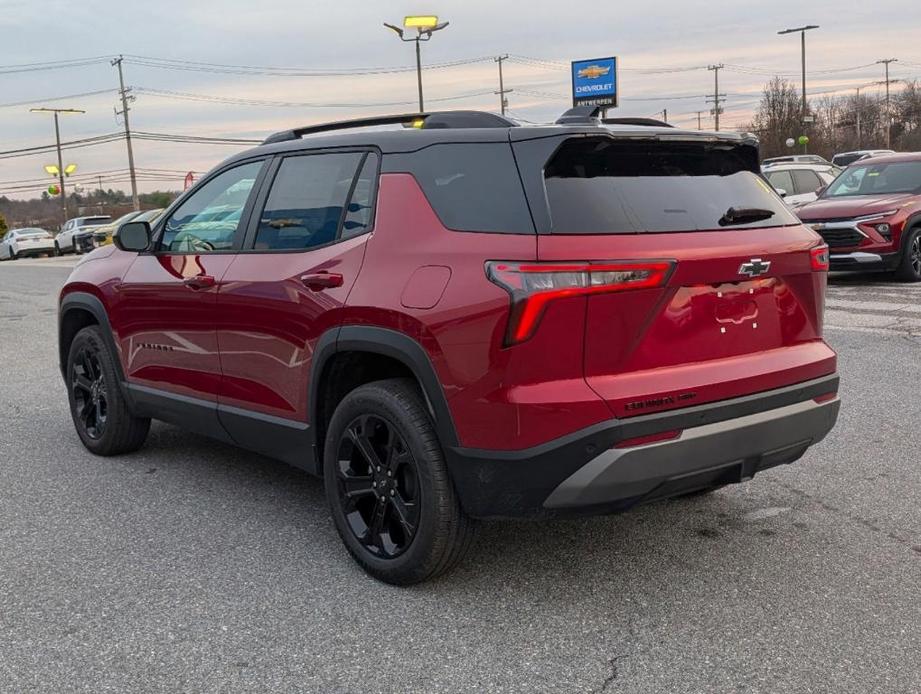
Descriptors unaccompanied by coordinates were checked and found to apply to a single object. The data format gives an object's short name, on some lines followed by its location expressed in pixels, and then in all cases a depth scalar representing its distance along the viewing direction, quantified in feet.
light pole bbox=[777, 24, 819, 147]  186.80
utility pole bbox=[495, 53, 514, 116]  239.21
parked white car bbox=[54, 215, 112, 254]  137.80
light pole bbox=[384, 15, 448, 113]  100.99
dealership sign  136.36
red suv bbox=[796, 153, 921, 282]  42.24
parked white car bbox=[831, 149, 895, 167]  150.56
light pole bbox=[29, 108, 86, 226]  220.08
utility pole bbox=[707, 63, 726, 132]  304.42
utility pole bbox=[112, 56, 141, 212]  197.16
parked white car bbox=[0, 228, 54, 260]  146.61
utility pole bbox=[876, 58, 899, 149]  310.04
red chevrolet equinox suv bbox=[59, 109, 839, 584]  10.27
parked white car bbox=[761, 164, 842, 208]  60.29
